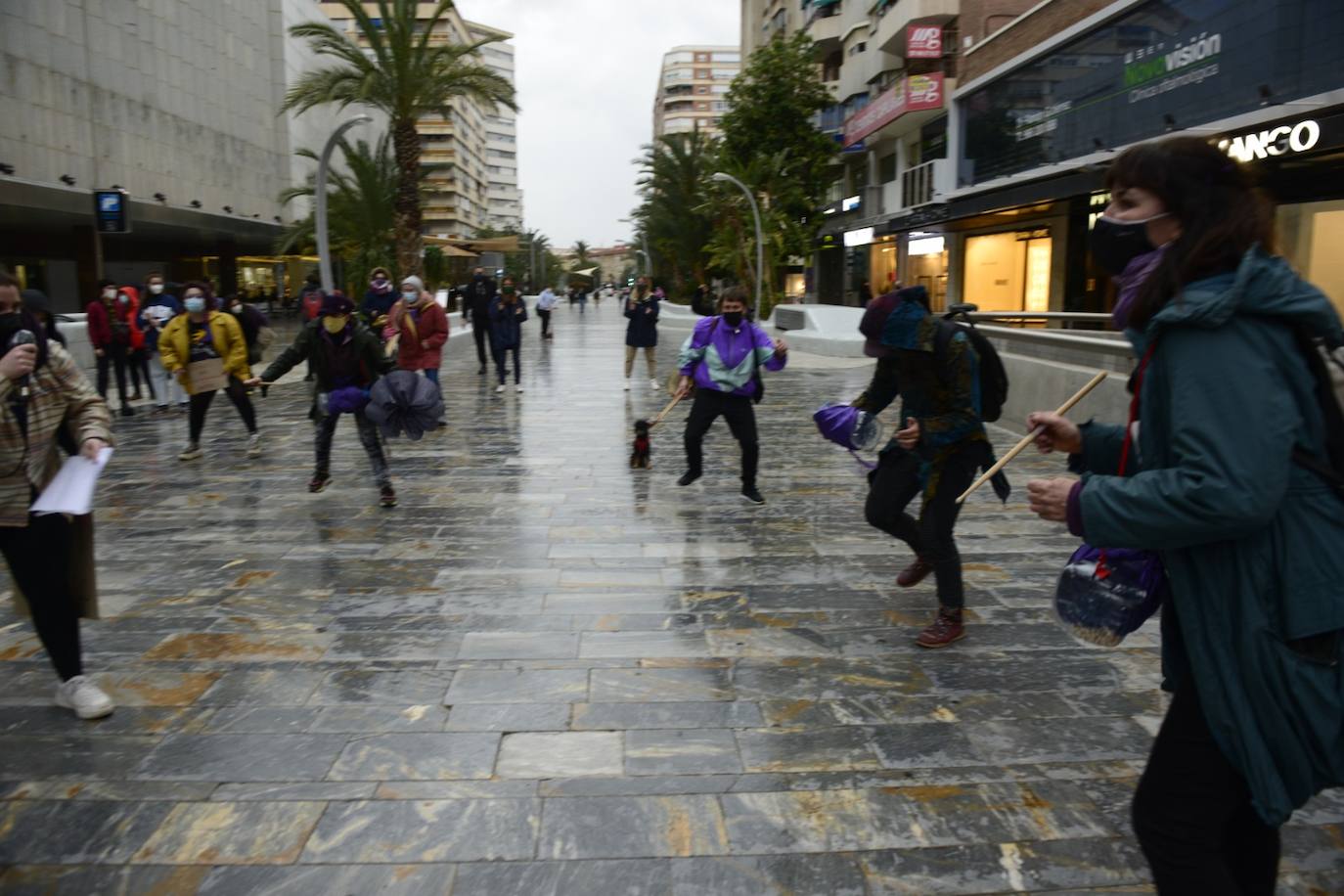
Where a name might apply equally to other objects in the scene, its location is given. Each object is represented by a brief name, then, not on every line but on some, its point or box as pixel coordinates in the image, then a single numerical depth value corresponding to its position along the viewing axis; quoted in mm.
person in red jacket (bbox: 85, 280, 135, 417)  12602
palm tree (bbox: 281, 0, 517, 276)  21031
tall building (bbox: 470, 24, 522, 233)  156000
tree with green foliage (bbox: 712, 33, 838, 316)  34469
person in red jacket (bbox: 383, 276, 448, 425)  11703
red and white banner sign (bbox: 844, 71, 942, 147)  29609
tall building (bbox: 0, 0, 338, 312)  26344
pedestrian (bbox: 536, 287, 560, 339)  28234
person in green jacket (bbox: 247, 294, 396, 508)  7586
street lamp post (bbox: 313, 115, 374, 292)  18125
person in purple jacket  7398
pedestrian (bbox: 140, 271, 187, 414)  12445
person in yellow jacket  9461
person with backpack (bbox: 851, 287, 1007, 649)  4508
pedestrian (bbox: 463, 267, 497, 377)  15406
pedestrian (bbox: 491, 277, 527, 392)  14823
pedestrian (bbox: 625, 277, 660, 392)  15547
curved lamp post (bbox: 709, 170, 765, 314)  29594
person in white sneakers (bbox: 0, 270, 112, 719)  3617
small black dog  8859
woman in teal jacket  1720
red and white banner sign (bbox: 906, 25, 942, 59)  30078
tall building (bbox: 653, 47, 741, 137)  142375
